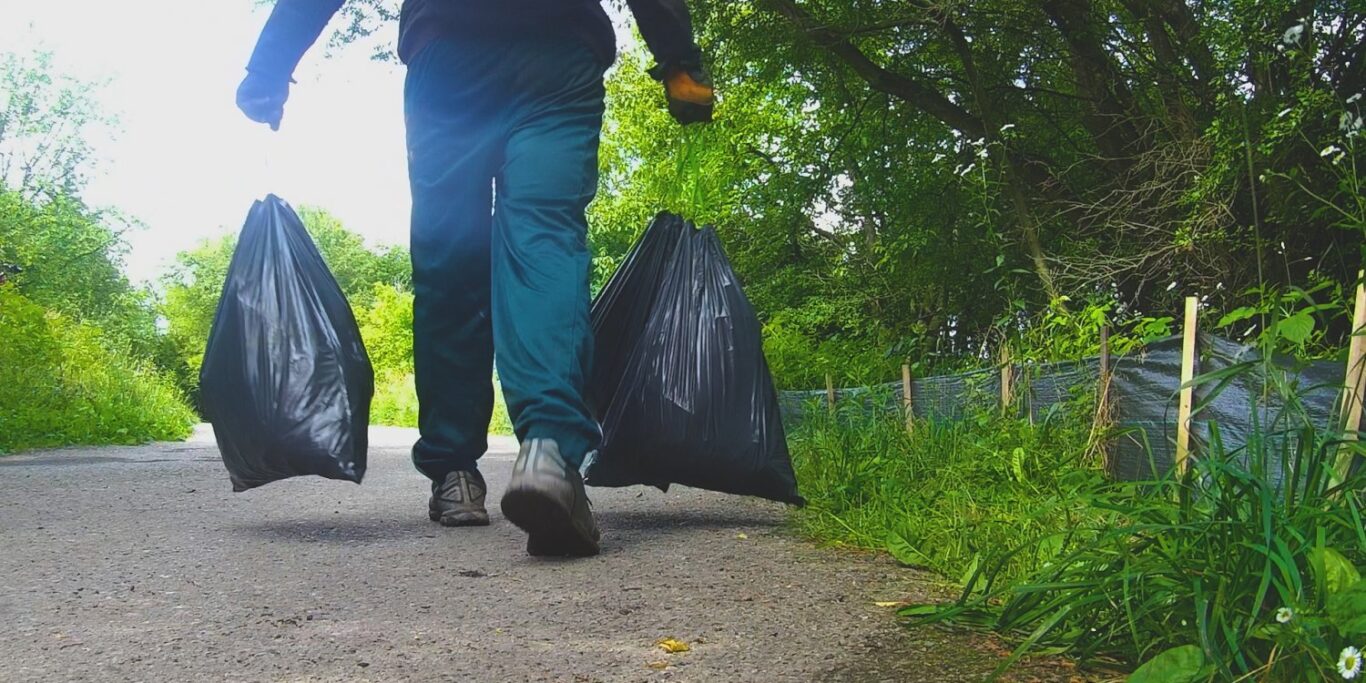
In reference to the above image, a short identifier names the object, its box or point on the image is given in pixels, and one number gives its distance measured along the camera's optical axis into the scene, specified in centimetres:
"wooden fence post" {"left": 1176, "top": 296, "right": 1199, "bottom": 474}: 355
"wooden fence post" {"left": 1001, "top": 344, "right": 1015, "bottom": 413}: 452
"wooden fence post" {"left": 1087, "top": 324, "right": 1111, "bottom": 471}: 398
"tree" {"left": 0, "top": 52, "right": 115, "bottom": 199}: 3709
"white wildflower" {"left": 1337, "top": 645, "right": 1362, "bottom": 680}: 106
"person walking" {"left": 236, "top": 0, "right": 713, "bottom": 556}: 231
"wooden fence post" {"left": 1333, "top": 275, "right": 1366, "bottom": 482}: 148
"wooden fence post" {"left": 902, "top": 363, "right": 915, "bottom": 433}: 429
